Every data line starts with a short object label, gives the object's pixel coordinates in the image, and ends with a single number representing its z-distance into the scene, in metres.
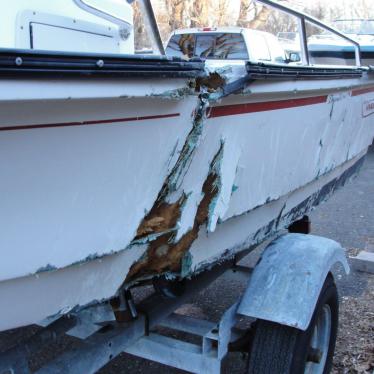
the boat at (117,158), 1.60
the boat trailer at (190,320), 2.38
